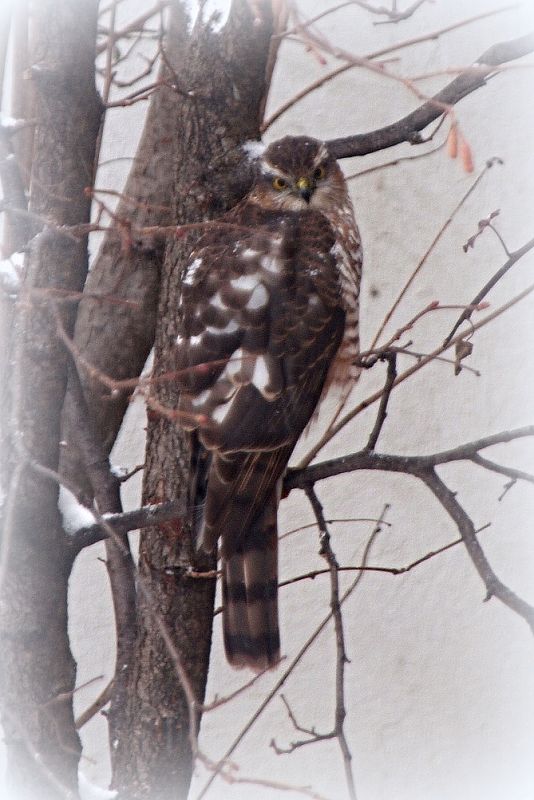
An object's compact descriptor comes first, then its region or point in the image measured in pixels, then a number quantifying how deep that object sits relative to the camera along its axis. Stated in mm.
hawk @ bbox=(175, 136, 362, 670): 7866
